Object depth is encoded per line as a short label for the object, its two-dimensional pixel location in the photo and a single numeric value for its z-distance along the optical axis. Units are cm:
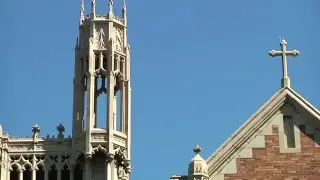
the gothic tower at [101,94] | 5384
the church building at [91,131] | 5394
